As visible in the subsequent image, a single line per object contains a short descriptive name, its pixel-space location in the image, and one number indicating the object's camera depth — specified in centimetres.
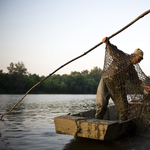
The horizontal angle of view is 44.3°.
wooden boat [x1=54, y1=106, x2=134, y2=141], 378
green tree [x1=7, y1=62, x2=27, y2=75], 6075
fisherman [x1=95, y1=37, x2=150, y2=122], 438
